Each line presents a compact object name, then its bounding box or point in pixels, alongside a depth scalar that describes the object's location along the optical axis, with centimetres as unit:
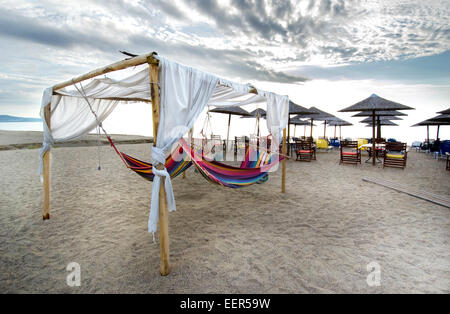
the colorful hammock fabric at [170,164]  338
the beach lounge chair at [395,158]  667
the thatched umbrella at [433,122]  964
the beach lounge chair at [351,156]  740
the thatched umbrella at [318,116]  920
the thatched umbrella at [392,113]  984
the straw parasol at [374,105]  667
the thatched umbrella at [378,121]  1120
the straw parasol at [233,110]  858
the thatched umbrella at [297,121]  1135
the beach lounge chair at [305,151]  814
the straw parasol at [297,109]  761
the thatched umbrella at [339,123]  1395
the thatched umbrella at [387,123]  1320
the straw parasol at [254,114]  993
